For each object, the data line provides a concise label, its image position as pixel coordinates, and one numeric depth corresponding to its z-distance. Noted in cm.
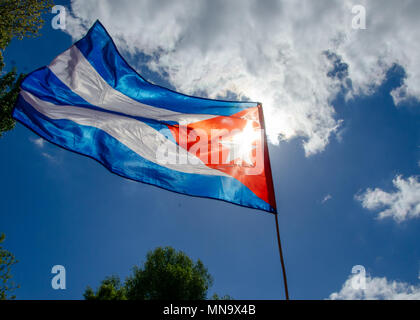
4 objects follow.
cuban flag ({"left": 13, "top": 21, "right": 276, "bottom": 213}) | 610
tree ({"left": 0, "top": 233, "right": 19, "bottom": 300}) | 1262
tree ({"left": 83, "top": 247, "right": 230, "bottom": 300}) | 2417
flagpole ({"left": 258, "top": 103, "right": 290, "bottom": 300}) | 452
